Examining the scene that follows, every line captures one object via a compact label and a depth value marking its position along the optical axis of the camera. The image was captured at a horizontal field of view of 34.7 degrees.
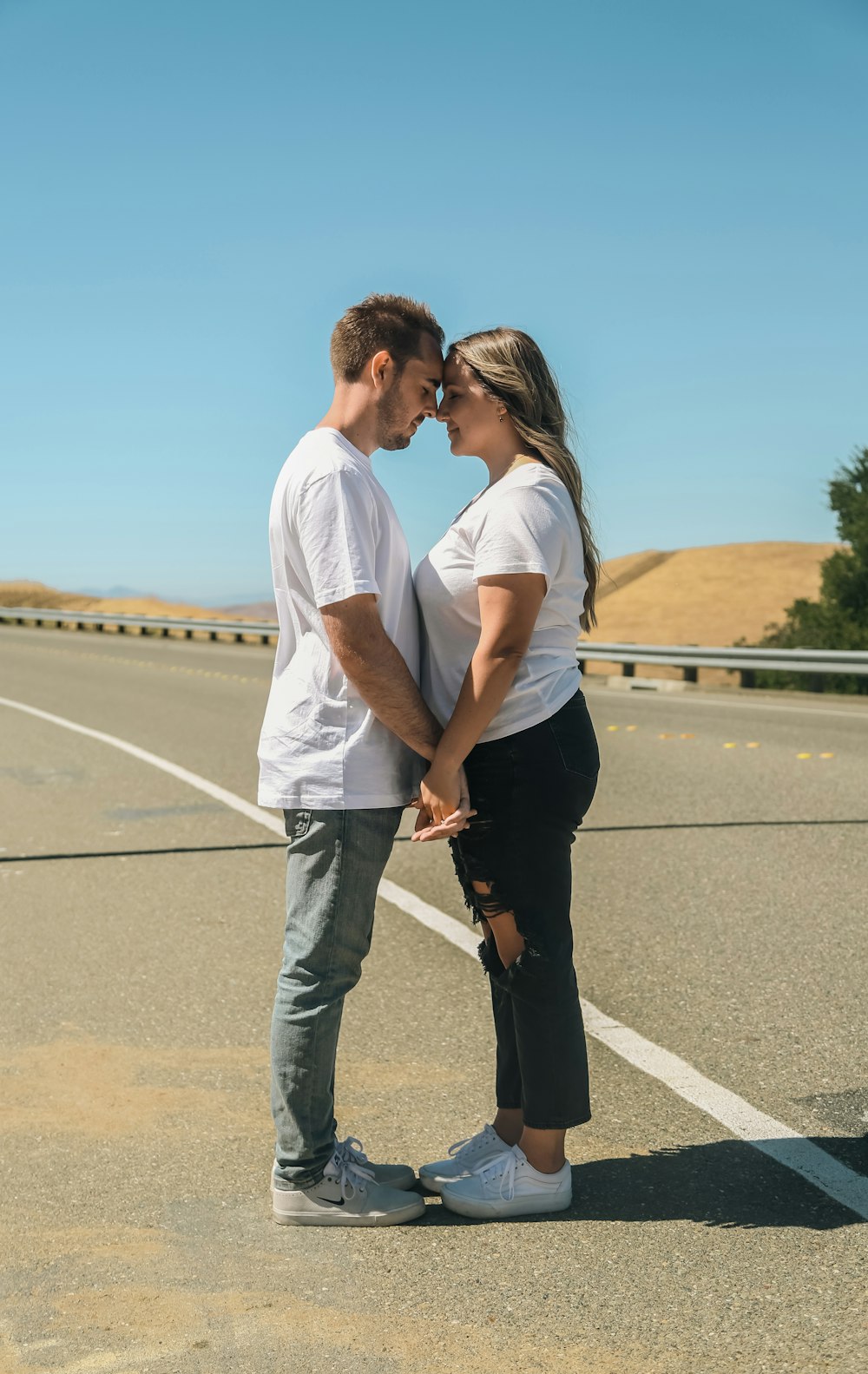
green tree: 42.50
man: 3.07
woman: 3.09
